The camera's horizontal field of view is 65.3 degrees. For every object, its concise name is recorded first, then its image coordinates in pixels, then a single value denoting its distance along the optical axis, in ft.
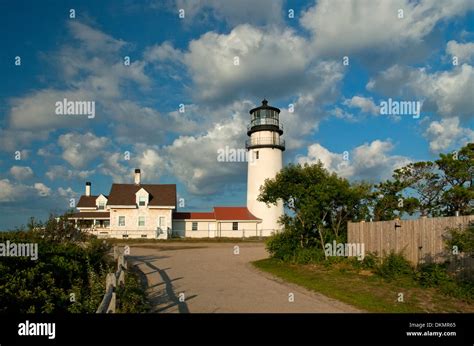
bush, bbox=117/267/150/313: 27.99
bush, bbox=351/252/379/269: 52.06
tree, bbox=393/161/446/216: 73.77
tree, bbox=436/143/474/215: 70.23
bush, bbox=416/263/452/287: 37.98
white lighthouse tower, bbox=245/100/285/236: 142.41
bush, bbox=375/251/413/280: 45.19
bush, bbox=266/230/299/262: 64.59
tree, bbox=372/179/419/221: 69.21
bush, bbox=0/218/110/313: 29.12
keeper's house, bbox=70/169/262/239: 146.51
